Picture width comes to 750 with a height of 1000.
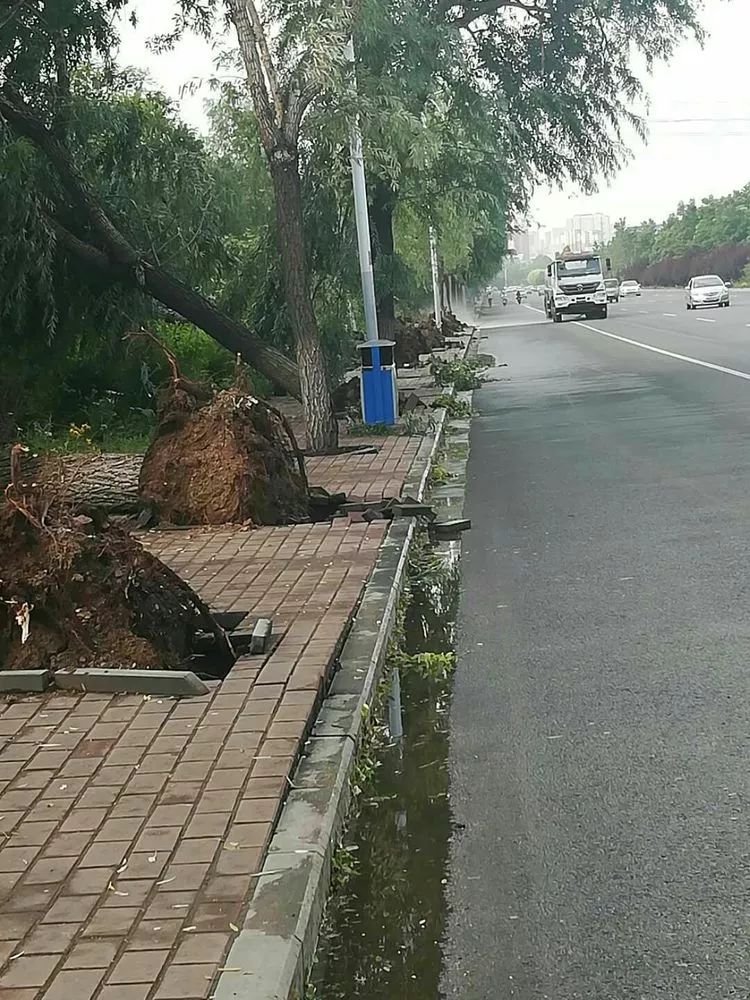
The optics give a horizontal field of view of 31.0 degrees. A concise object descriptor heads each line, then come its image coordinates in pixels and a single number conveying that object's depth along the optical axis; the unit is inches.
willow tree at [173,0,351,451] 575.8
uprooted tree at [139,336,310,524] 442.9
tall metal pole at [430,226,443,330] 1748.4
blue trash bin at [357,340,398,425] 725.3
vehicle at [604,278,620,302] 2839.6
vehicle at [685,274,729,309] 2239.2
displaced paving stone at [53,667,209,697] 244.5
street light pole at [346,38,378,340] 716.0
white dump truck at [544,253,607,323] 2338.8
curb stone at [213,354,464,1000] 140.0
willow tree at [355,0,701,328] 888.3
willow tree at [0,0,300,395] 616.1
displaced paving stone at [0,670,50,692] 249.8
